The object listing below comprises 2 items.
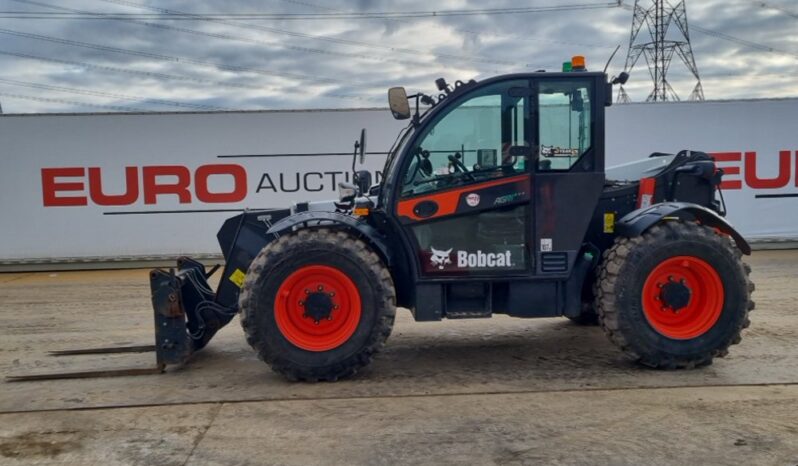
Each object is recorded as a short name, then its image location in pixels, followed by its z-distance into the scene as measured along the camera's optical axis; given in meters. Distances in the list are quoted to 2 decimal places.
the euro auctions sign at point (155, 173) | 11.78
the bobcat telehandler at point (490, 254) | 4.98
